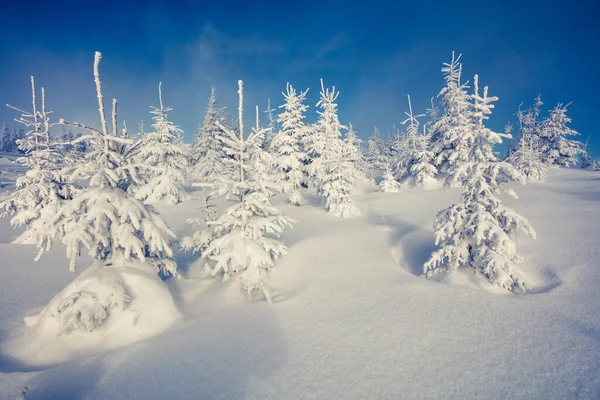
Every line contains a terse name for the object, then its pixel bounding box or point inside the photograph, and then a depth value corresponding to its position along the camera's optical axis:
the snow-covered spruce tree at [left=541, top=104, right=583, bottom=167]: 36.28
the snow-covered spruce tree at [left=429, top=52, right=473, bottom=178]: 26.90
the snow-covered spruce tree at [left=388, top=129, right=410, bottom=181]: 63.81
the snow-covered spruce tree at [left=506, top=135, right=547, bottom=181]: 28.64
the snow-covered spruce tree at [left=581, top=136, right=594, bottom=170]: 41.40
